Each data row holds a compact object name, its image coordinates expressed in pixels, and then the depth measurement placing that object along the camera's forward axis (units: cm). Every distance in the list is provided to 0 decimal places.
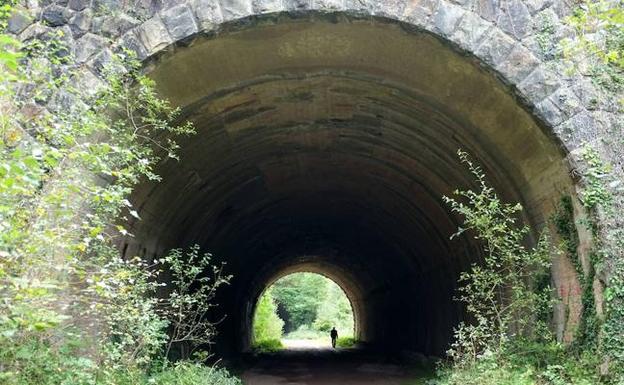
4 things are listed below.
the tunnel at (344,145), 696
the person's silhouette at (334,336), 2981
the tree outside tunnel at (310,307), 5147
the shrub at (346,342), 2862
